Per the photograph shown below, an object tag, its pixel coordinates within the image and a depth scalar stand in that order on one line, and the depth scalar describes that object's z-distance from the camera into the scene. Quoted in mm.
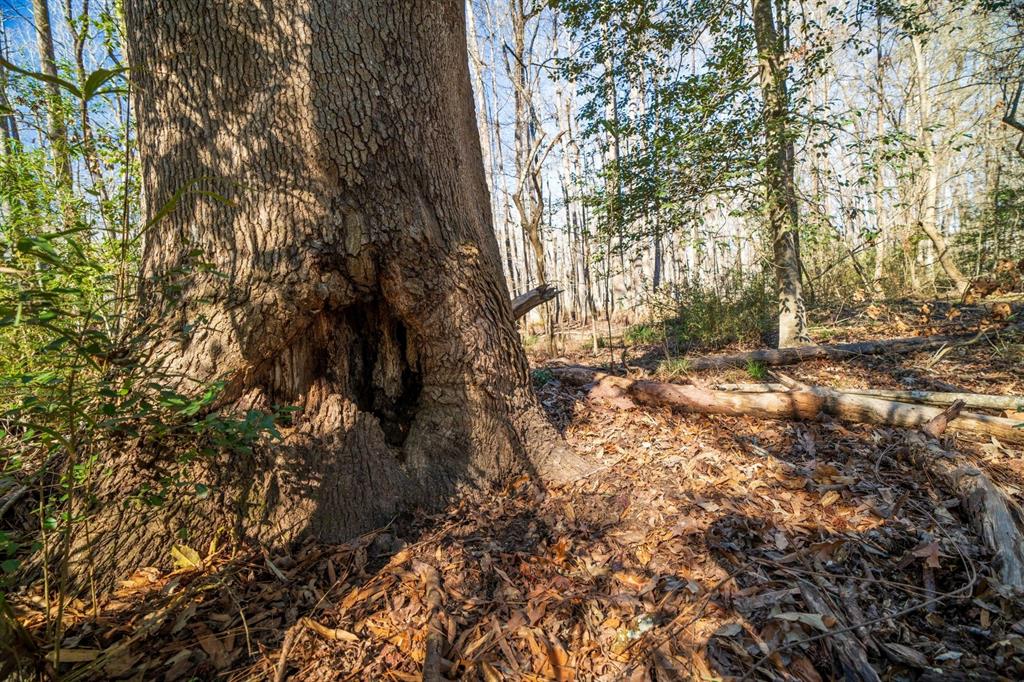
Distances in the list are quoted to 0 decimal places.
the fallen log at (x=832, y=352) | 4707
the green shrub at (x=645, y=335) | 7343
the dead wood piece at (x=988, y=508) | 1666
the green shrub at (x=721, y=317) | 6215
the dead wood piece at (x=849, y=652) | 1334
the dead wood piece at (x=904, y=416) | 2699
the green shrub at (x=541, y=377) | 4254
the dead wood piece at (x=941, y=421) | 2720
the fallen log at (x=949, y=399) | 2959
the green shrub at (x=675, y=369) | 4670
